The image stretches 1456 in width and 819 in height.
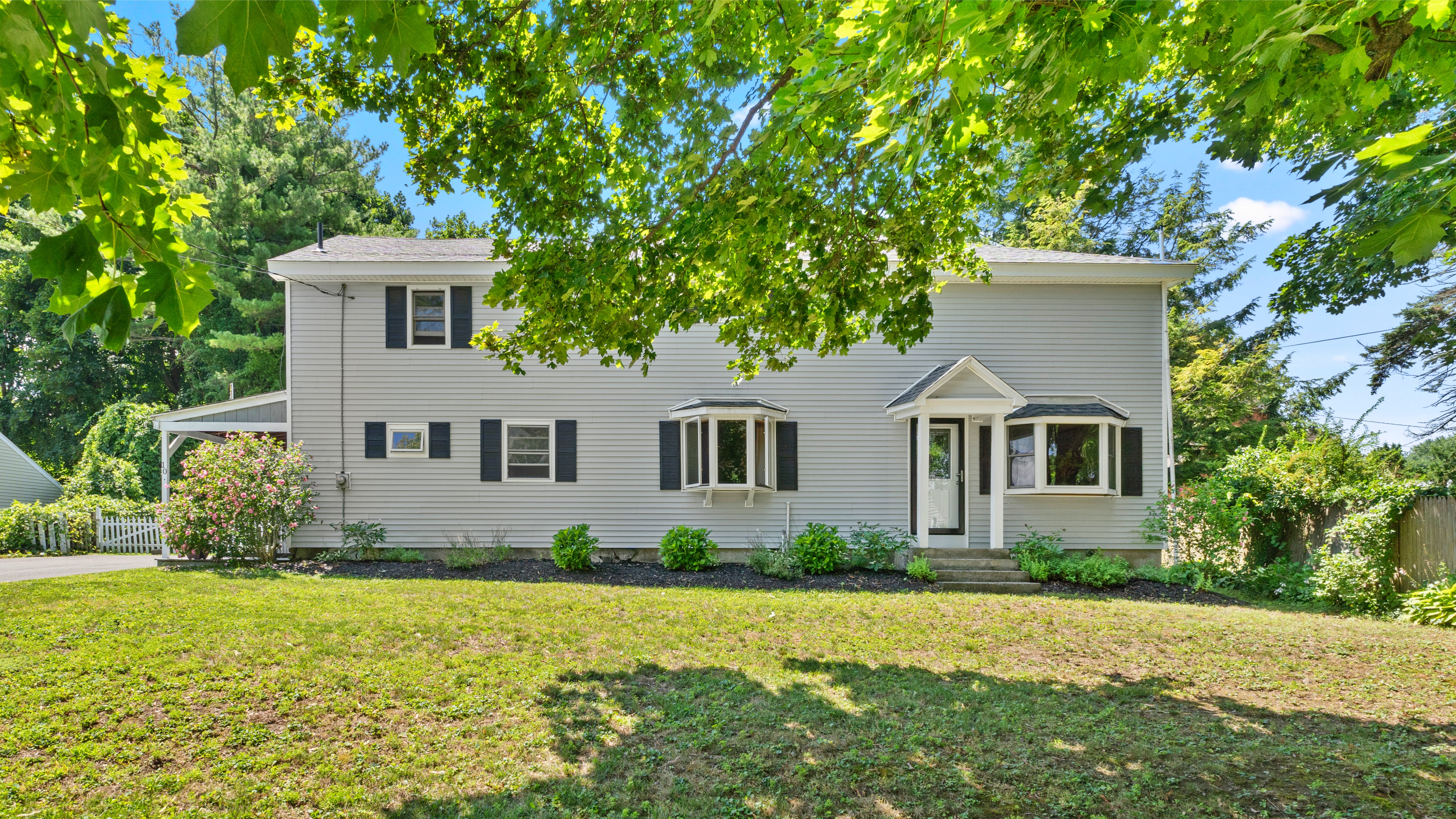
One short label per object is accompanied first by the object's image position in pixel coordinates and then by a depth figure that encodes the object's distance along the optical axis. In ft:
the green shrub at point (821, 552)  35.24
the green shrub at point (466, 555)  35.06
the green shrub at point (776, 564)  34.60
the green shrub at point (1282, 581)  31.58
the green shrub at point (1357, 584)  27.96
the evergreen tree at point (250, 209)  70.95
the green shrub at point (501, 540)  37.63
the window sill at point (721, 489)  37.40
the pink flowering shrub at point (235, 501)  34.73
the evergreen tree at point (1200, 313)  59.88
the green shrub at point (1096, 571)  33.14
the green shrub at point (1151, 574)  34.47
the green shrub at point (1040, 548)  35.73
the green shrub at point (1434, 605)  25.14
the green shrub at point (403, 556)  37.19
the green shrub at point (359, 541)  37.63
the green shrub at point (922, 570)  33.37
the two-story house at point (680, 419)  38.50
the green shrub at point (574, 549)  34.58
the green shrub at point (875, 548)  36.14
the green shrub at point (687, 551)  35.96
